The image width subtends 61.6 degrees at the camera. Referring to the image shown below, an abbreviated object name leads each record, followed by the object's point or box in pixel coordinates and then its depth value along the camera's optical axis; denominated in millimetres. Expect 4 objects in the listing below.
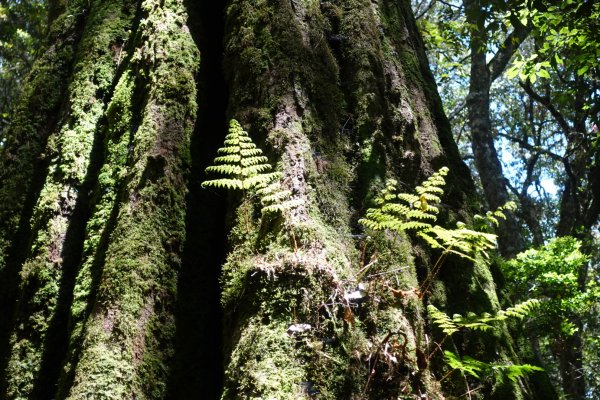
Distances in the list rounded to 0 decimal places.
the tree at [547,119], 6102
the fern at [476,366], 2264
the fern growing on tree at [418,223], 2398
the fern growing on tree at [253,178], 2328
